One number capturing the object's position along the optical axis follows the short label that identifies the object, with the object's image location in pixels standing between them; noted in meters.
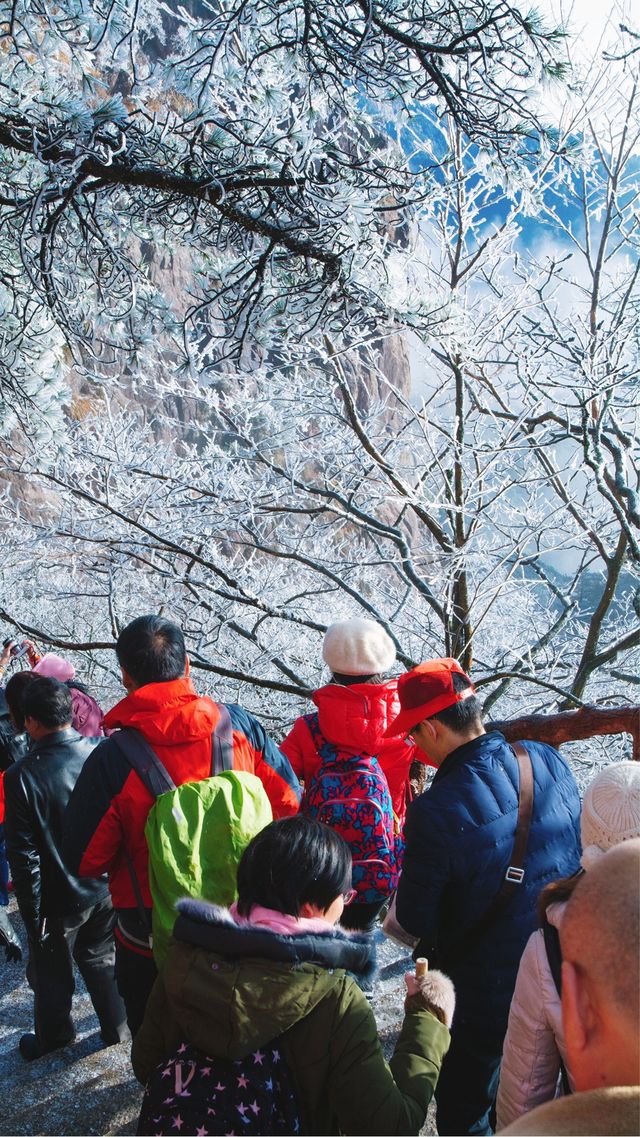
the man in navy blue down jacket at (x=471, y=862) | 1.81
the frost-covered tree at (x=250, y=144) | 2.45
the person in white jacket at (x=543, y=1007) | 1.38
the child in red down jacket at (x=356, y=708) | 2.50
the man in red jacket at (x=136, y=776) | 2.12
